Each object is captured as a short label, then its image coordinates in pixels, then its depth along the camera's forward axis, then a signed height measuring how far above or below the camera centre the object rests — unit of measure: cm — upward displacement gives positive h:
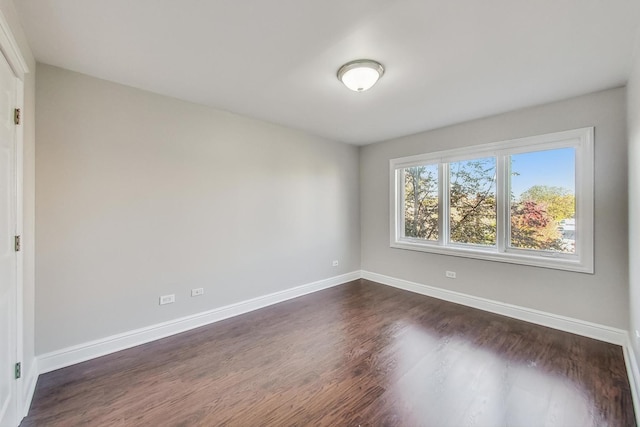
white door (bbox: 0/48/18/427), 145 -23
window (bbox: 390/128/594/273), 292 +16
